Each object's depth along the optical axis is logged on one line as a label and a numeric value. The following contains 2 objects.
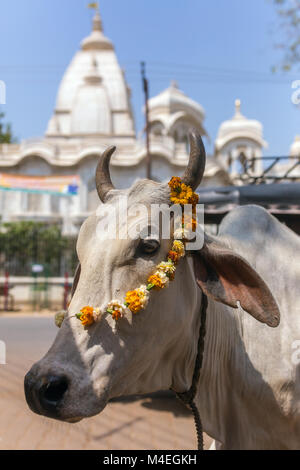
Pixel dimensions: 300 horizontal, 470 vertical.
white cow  1.53
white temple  23.25
